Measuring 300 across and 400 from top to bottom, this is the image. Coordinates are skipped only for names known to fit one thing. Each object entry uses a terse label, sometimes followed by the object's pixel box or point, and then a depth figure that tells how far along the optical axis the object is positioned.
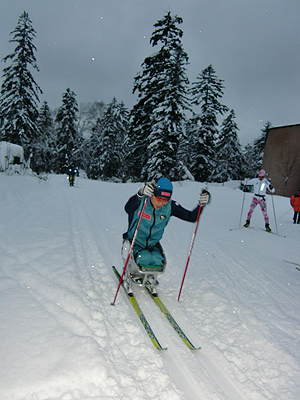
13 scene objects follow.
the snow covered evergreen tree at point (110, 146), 39.96
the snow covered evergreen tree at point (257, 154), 48.49
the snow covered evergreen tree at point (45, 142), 39.72
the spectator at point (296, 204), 13.33
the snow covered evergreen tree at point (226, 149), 39.00
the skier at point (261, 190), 9.98
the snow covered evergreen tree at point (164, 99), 20.89
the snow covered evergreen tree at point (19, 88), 26.02
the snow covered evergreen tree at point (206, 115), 29.86
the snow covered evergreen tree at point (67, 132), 42.38
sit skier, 4.02
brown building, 30.17
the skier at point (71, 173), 21.66
